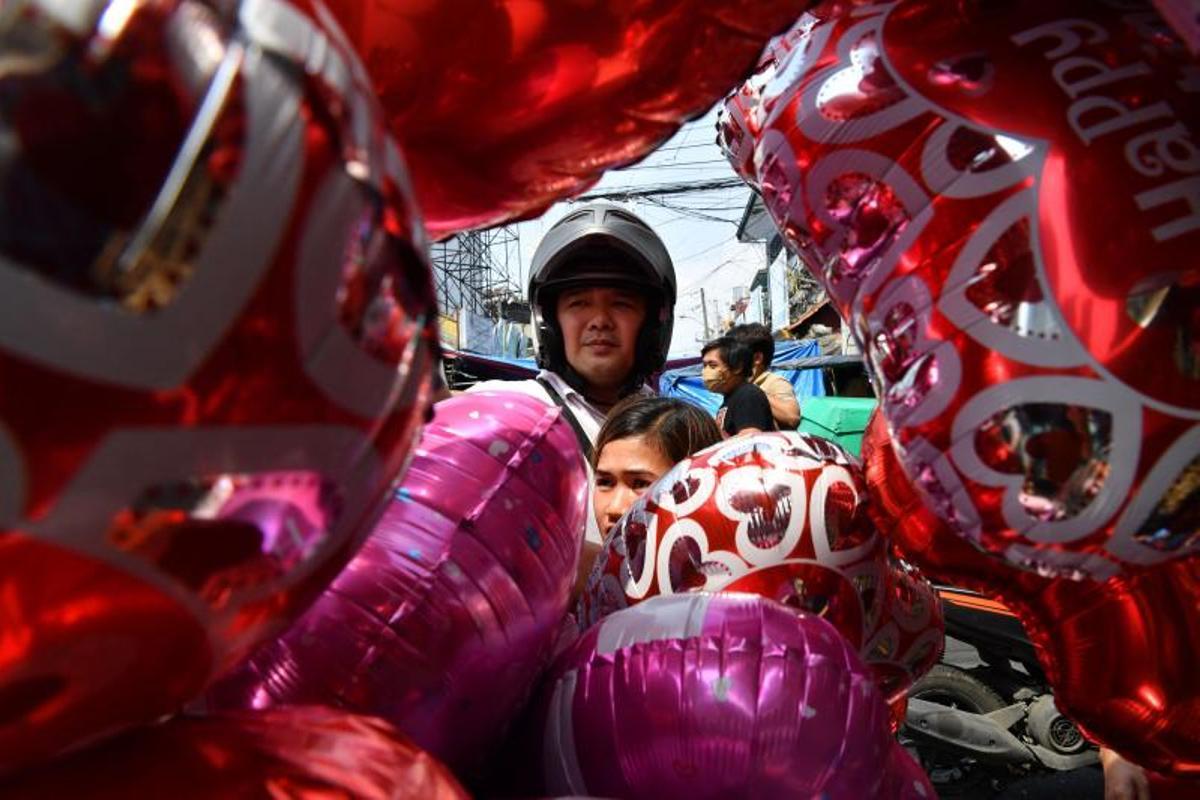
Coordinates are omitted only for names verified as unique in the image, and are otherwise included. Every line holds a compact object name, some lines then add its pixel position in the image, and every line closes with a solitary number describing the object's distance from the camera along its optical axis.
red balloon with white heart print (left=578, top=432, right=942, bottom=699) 1.01
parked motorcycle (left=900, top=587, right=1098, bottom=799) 2.48
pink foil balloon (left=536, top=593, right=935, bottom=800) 0.65
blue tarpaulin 8.05
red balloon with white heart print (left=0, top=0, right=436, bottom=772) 0.26
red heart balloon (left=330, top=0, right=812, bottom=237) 0.60
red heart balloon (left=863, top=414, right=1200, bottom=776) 0.79
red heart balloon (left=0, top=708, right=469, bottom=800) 0.40
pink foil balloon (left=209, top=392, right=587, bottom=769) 0.65
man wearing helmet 1.51
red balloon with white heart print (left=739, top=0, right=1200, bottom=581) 0.58
